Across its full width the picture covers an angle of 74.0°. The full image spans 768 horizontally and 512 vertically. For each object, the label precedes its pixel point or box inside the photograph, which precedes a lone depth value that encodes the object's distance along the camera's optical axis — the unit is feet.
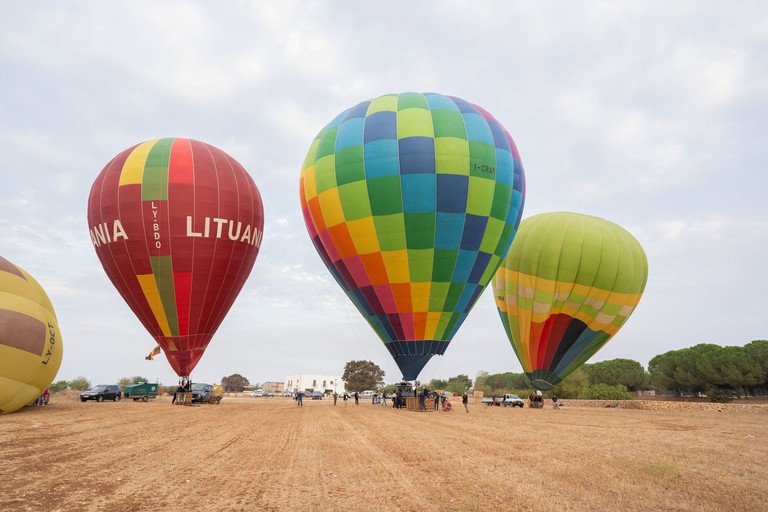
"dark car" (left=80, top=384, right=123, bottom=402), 97.91
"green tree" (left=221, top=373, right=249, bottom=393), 413.51
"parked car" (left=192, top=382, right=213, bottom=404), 108.27
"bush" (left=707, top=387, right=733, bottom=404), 163.22
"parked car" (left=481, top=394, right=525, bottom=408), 131.71
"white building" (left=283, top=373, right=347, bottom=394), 354.54
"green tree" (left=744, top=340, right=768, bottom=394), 172.96
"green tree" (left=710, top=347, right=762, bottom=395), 168.55
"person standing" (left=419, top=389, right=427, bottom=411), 78.74
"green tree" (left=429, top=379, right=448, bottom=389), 322.38
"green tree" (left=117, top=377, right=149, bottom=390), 258.41
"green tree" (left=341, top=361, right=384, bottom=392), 287.48
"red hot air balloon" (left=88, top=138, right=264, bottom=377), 78.64
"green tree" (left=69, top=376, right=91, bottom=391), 212.43
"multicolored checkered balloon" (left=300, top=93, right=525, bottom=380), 69.97
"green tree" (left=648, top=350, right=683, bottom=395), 190.70
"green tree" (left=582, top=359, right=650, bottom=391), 225.97
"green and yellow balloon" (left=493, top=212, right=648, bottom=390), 99.30
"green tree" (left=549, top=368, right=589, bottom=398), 172.35
